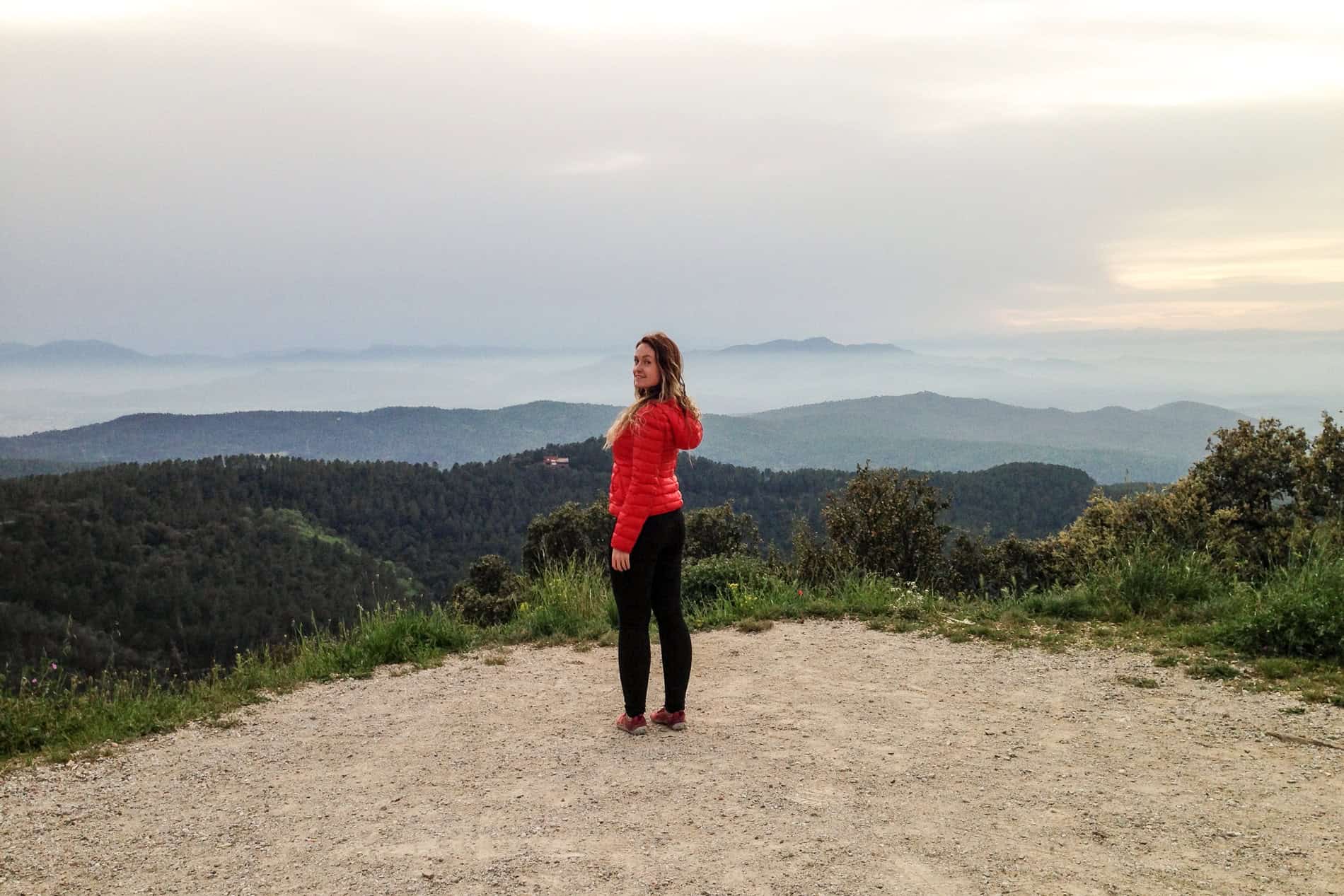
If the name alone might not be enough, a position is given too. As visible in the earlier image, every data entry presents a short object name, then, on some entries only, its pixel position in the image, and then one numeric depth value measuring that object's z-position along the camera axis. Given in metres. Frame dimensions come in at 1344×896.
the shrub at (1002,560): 23.02
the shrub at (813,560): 10.30
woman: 5.07
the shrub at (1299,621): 6.36
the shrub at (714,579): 9.69
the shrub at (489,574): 30.91
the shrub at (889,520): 18.41
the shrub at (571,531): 30.73
